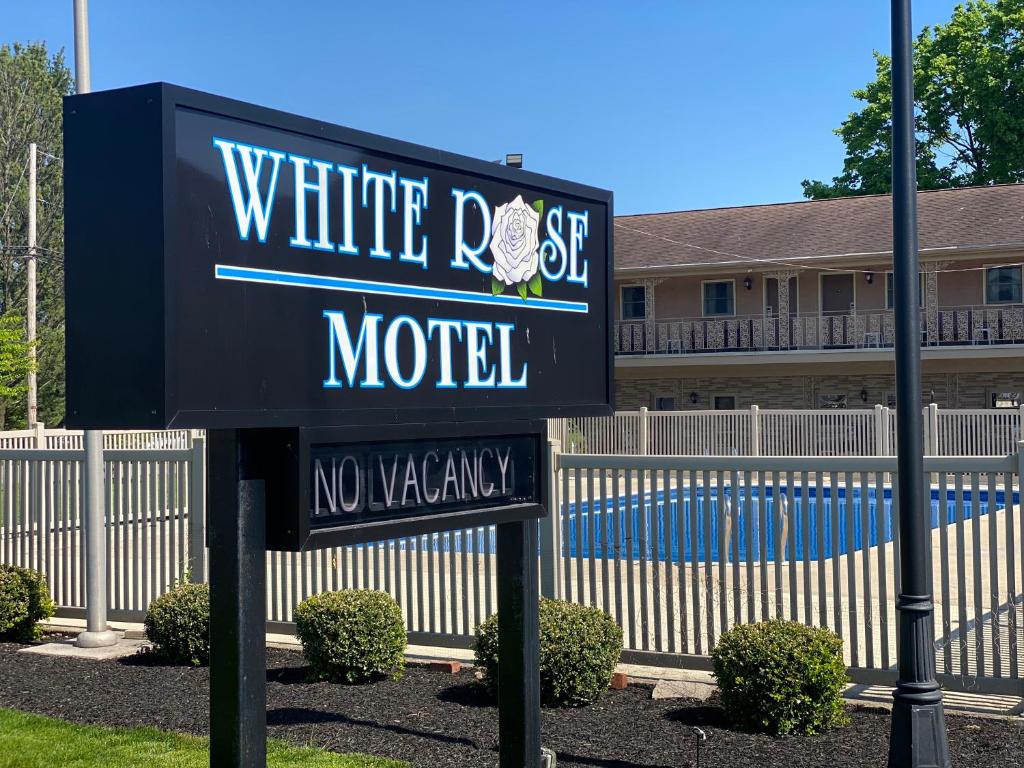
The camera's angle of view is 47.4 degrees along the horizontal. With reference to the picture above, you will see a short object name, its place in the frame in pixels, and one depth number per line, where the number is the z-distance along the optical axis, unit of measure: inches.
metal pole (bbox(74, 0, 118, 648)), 395.5
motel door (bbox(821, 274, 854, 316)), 1409.9
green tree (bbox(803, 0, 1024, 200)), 1824.6
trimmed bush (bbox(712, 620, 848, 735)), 268.8
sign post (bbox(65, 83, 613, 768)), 149.5
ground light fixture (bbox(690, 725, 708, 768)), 235.1
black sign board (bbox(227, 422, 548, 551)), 166.9
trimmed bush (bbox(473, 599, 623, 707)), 295.1
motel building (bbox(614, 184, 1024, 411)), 1311.5
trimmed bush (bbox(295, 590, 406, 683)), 325.4
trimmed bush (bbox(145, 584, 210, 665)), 352.8
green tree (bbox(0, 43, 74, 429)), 1724.9
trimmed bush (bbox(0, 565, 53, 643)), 398.0
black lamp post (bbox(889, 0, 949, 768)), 251.9
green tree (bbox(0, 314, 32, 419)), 912.3
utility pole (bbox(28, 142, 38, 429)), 1245.1
